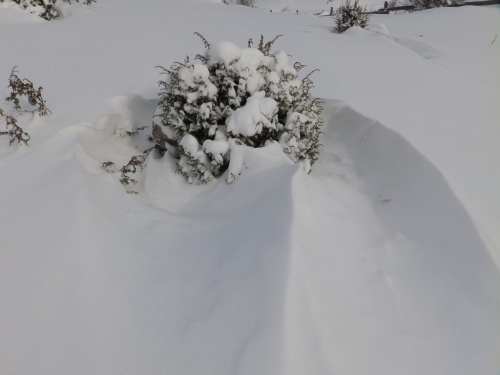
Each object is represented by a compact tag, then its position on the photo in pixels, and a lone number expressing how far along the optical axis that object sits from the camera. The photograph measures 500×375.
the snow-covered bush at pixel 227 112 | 2.95
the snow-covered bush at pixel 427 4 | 10.79
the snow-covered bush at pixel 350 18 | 7.16
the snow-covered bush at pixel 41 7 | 5.86
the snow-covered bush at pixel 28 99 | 3.14
